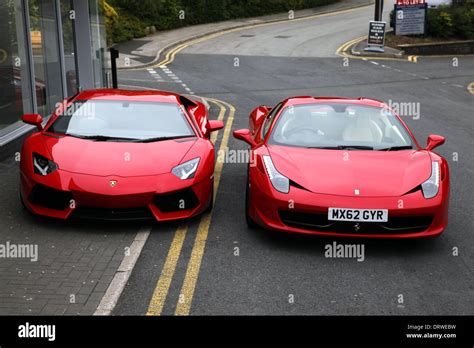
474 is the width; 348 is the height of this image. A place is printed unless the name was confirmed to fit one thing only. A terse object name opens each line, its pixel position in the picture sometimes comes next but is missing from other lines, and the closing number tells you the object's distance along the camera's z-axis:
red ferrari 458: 6.44
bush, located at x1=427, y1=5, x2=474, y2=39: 30.12
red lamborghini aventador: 6.88
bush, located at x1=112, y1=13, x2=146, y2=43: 30.23
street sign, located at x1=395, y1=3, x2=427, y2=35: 29.78
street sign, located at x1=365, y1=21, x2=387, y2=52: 28.08
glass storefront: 10.85
